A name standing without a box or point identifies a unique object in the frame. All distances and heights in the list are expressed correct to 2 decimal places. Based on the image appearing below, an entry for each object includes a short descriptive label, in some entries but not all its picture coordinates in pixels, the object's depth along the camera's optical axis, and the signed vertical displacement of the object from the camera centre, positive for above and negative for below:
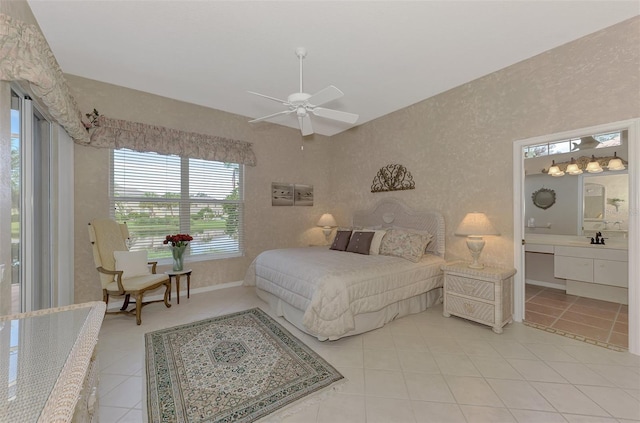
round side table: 3.59 -0.87
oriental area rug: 1.74 -1.31
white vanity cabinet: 3.36 -0.82
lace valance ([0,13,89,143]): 1.50 +0.94
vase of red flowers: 3.65 -0.51
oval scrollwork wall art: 4.23 +0.53
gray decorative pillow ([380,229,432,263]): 3.42 -0.46
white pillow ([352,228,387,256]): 3.76 -0.46
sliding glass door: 1.98 -0.02
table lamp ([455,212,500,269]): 2.97 -0.23
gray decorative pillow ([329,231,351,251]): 4.09 -0.48
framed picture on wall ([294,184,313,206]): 5.25 +0.32
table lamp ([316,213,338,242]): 5.11 -0.21
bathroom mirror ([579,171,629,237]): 3.92 +0.11
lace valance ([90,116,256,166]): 3.44 +1.01
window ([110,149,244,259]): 3.70 +0.14
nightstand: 2.77 -0.93
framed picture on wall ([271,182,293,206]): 4.96 +0.32
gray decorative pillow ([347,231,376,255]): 3.79 -0.47
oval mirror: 4.73 +0.24
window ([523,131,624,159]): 3.78 +1.02
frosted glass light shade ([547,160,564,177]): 4.36 +0.68
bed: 2.55 -0.80
